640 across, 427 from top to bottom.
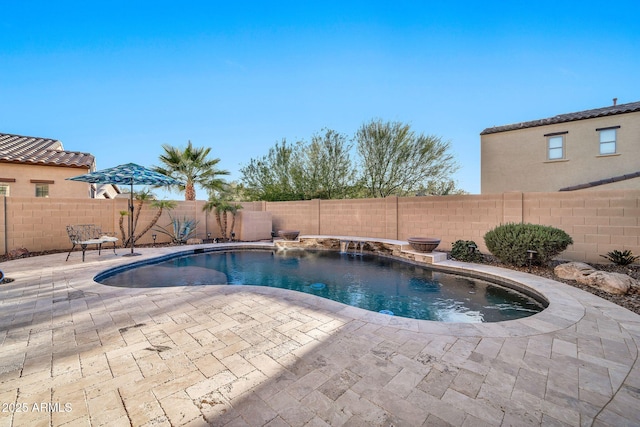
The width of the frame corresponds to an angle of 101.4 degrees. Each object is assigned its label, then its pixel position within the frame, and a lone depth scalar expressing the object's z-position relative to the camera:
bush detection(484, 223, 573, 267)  5.72
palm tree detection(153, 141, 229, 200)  11.80
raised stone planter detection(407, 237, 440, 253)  7.44
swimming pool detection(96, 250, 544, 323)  4.38
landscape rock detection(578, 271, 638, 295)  4.32
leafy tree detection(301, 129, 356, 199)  15.33
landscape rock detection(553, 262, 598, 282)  5.02
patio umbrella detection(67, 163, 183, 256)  7.53
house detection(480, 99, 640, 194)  10.58
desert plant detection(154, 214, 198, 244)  10.71
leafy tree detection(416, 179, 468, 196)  14.98
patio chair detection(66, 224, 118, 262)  7.18
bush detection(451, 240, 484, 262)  7.04
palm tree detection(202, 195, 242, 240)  11.24
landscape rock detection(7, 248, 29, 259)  7.47
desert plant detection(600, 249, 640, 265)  5.72
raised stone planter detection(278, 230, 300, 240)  10.84
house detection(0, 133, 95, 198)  10.82
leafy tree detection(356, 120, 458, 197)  14.31
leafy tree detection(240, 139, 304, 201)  15.84
